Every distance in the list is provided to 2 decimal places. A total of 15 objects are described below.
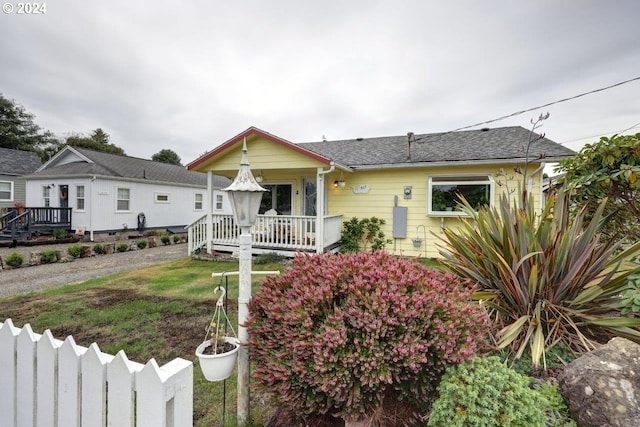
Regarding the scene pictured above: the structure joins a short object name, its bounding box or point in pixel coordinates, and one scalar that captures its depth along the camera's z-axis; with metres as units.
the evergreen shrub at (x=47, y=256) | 8.59
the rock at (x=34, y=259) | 8.44
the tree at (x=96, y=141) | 31.02
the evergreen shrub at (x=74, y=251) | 9.23
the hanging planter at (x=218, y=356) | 1.83
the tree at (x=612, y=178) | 2.44
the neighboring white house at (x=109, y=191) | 13.08
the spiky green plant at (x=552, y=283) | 2.04
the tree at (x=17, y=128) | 28.11
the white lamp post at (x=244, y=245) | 2.02
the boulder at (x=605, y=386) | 1.38
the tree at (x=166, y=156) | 43.34
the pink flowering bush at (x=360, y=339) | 1.50
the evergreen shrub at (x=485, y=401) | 1.36
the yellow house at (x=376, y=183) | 7.77
